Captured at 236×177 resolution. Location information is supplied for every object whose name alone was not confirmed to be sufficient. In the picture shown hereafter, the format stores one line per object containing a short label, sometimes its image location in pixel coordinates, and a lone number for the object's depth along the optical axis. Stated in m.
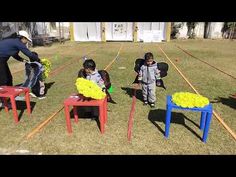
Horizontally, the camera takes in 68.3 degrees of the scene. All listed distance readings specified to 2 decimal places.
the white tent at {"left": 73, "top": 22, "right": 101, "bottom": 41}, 23.89
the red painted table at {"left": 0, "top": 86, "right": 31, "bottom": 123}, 4.20
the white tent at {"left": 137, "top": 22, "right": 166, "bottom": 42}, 22.75
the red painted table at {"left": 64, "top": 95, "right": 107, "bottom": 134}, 3.78
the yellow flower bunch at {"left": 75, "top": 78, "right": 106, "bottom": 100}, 3.74
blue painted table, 3.44
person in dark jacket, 4.74
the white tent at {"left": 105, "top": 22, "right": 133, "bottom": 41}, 23.71
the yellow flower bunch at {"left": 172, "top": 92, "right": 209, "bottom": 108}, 3.49
